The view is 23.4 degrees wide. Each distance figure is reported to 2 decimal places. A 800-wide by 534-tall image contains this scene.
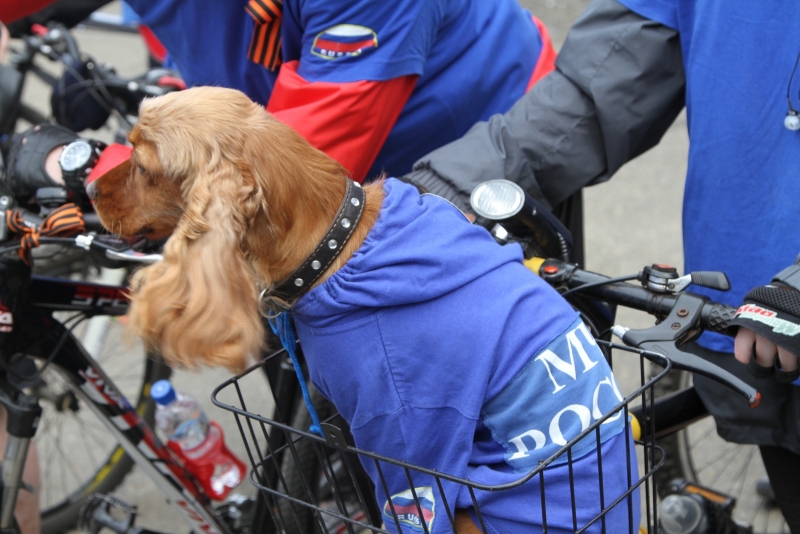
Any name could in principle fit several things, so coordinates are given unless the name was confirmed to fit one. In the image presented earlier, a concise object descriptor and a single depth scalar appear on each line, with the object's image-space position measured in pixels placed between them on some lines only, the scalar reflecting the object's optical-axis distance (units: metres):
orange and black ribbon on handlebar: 2.17
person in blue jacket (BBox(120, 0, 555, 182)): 2.21
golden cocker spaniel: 1.87
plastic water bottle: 2.52
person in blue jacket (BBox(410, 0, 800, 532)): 2.07
